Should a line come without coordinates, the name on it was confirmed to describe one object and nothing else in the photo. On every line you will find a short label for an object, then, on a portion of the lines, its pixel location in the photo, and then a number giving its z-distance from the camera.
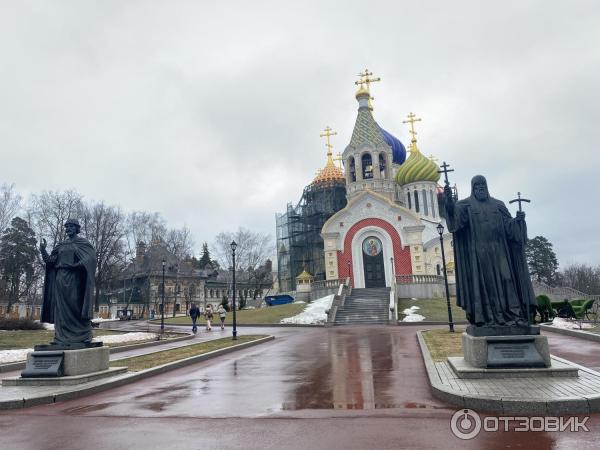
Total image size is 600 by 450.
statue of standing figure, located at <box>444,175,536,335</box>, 7.98
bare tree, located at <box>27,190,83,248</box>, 38.47
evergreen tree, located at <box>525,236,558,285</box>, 65.94
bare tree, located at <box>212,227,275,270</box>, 60.84
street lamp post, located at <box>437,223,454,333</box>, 17.76
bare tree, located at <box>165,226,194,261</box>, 54.44
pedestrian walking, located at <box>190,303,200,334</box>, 24.28
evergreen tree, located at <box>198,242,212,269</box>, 83.60
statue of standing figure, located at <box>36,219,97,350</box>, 9.37
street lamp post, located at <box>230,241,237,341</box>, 18.28
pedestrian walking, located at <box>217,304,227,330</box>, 26.31
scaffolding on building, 48.44
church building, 38.03
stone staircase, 27.02
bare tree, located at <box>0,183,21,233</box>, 36.28
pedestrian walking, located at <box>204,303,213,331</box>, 26.33
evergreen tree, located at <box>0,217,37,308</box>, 39.46
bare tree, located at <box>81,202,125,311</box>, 39.47
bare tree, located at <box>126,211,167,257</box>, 49.57
